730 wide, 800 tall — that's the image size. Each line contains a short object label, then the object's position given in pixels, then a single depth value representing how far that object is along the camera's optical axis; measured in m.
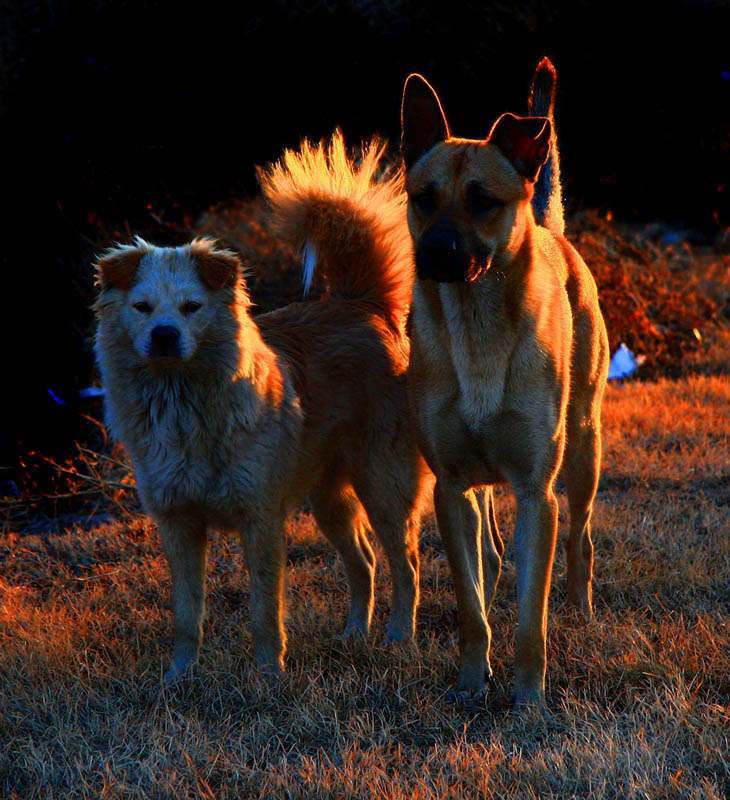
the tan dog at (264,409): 7.48
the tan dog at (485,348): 6.73
